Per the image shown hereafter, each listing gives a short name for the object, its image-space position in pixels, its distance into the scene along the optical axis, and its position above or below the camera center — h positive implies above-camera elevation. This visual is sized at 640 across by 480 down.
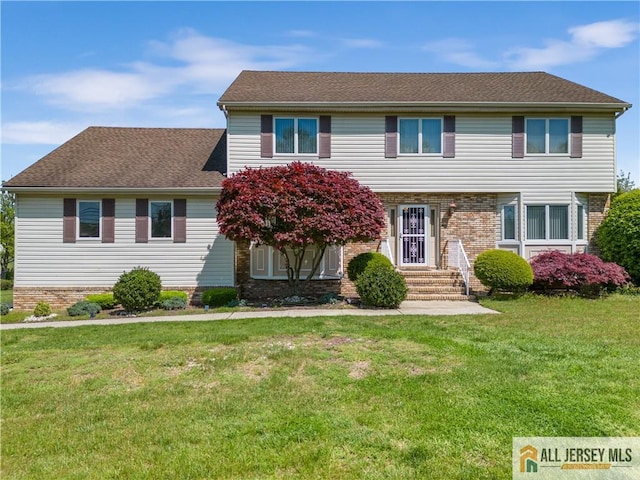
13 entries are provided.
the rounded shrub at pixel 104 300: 13.40 -1.73
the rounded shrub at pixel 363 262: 12.68 -0.52
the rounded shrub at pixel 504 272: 12.48 -0.77
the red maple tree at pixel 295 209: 11.50 +0.97
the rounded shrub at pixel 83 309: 12.45 -1.89
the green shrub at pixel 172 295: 13.48 -1.59
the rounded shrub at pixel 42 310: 12.88 -1.98
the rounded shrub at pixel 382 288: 11.29 -1.13
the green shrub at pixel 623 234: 13.48 +0.36
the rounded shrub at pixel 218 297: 13.24 -1.61
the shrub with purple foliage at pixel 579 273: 12.42 -0.81
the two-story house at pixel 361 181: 14.16 +2.00
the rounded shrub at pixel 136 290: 11.95 -1.29
